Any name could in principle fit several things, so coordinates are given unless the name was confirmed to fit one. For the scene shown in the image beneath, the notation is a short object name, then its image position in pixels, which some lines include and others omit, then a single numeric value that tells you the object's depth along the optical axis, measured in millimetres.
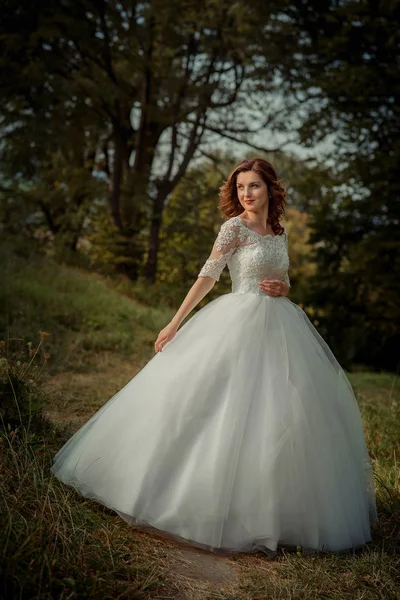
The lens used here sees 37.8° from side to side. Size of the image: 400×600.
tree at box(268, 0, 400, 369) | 9852
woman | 3139
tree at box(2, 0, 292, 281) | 11602
